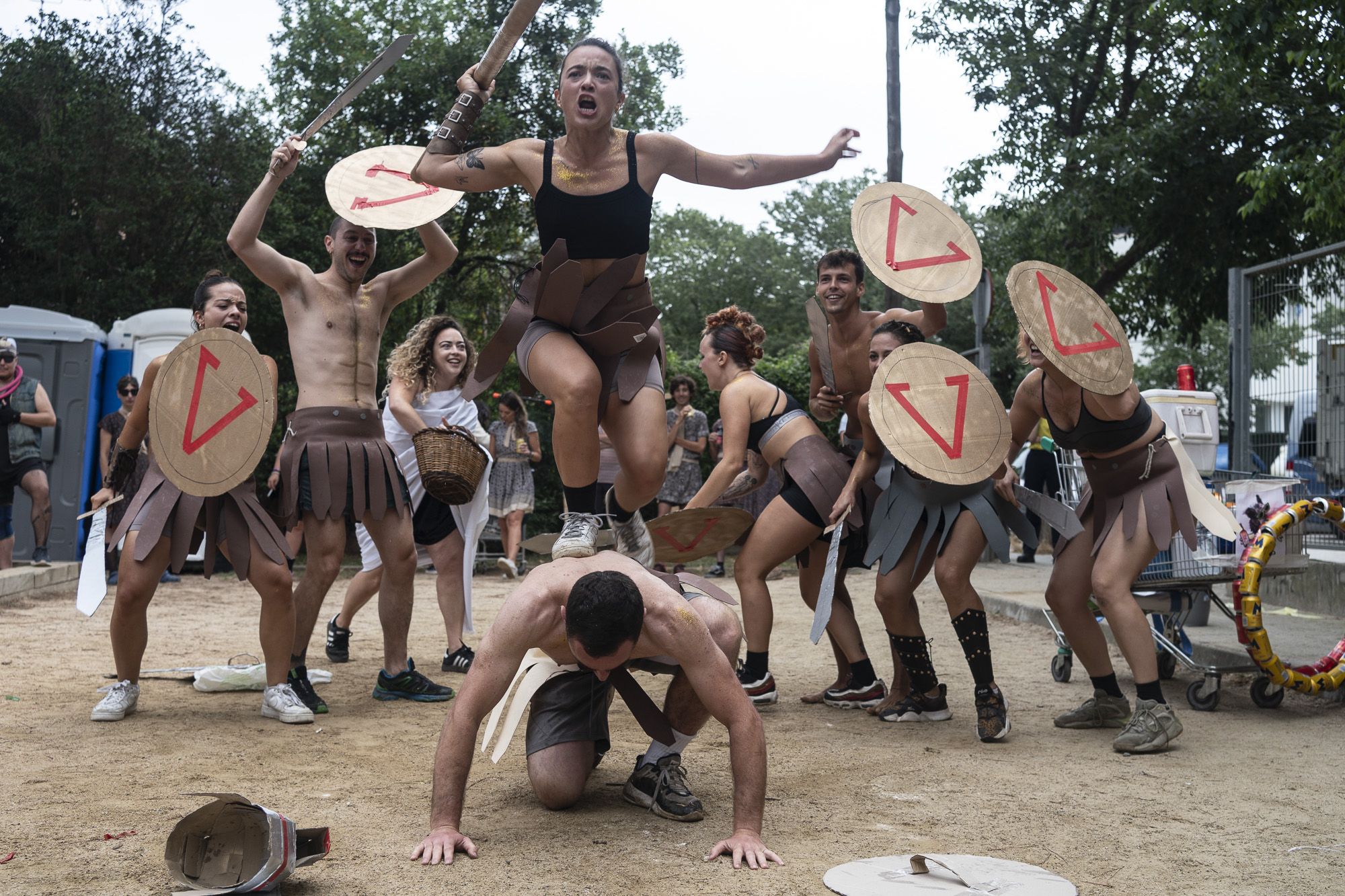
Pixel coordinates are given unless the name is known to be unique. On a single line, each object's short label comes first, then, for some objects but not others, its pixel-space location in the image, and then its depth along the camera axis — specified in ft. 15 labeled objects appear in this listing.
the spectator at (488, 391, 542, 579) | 37.99
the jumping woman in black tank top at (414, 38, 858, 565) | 12.92
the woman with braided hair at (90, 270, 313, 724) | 15.31
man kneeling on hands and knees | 10.19
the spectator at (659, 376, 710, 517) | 39.47
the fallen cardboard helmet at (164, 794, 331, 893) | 8.91
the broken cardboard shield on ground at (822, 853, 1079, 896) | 9.22
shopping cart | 17.37
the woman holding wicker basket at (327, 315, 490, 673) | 18.65
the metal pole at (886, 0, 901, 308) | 42.88
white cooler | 23.73
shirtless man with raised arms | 16.57
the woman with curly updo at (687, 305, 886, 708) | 17.60
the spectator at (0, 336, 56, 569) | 31.50
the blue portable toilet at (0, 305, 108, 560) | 36.99
